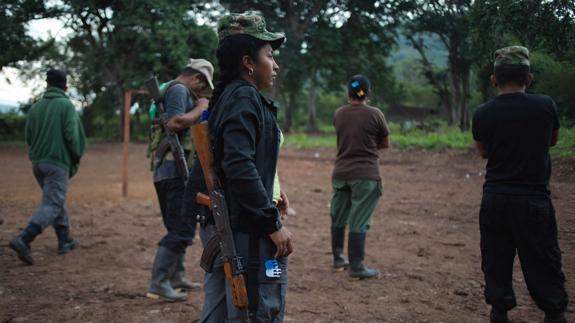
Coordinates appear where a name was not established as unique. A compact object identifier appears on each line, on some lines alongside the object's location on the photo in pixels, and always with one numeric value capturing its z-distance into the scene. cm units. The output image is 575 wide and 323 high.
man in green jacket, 594
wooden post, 986
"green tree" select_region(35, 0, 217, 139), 2225
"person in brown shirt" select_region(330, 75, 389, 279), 535
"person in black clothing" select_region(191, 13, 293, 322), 252
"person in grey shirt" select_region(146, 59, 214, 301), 460
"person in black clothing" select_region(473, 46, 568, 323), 331
